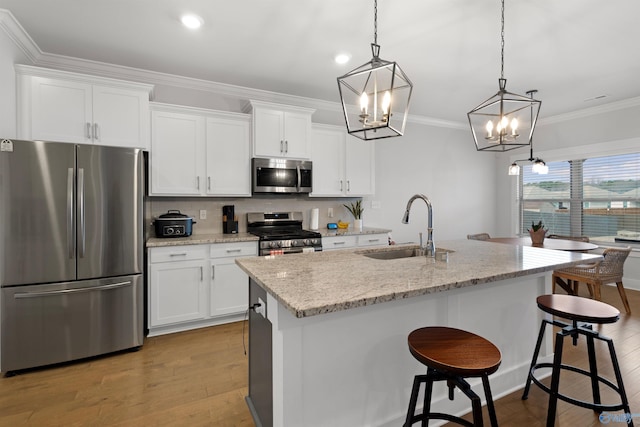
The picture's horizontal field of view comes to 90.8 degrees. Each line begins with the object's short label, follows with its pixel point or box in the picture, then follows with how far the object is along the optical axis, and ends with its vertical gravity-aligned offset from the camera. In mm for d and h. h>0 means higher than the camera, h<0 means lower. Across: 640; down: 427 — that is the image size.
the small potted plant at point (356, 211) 4453 +5
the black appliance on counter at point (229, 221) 3770 -112
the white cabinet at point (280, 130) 3667 +980
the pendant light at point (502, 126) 1843 +574
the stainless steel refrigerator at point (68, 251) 2359 -314
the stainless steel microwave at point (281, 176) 3701 +436
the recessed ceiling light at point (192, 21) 2449 +1510
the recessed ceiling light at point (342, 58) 3078 +1525
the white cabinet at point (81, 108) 2654 +924
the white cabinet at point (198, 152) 3258 +648
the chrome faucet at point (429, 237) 2059 -170
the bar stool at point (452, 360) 1220 -599
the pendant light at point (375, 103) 1448 +522
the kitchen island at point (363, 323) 1367 -596
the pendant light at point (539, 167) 4301 +604
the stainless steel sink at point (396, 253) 2360 -321
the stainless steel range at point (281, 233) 3447 -257
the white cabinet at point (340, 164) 4129 +652
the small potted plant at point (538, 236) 3739 -297
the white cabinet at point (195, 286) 3033 -756
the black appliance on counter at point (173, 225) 3266 -139
